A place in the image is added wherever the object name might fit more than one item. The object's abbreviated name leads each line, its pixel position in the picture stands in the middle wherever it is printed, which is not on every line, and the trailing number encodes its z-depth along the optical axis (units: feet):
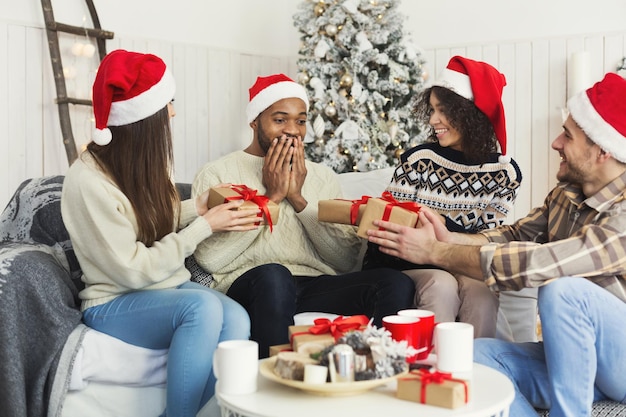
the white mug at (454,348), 5.00
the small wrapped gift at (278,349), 5.16
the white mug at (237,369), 4.63
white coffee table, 4.30
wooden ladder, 11.95
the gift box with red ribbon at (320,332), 4.91
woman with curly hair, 8.36
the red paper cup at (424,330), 5.40
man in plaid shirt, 5.70
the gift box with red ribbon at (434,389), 4.35
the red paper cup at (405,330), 5.27
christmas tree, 12.86
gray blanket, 6.32
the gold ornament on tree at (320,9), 13.16
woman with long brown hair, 6.40
